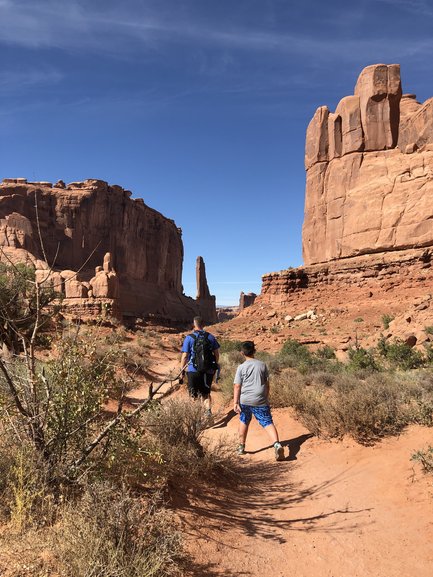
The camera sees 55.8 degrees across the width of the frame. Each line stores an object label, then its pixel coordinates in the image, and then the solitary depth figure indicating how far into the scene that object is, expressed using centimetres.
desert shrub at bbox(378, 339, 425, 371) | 1134
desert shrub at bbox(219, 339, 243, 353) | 2102
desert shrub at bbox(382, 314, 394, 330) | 2073
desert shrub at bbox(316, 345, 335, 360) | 1638
